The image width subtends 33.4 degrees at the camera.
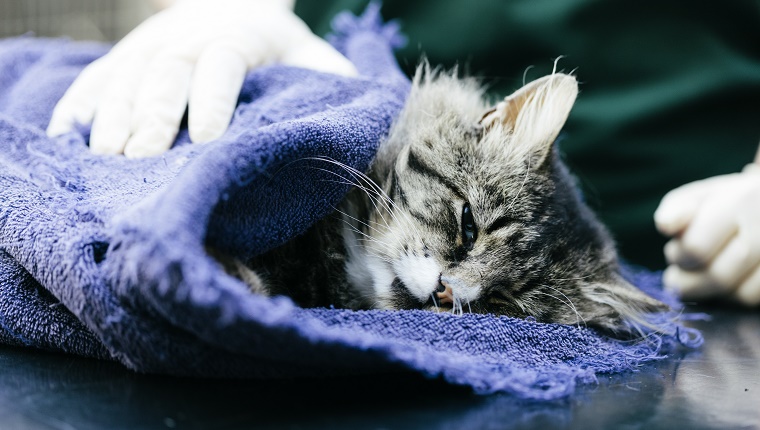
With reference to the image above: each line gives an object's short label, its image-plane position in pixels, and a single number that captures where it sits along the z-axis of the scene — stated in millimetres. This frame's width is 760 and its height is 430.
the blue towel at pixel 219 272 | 450
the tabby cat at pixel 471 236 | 562
